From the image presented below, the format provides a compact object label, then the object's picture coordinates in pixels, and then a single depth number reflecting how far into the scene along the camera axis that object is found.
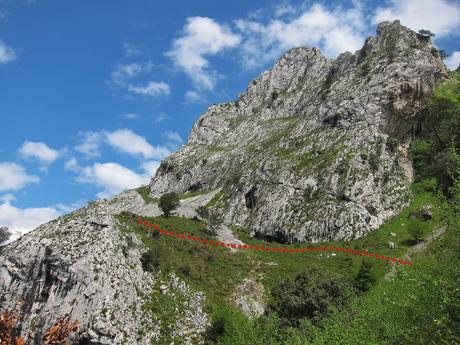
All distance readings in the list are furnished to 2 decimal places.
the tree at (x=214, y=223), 94.04
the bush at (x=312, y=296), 50.06
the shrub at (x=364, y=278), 55.03
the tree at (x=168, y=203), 105.56
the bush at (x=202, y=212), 107.18
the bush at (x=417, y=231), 76.09
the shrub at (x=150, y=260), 59.75
